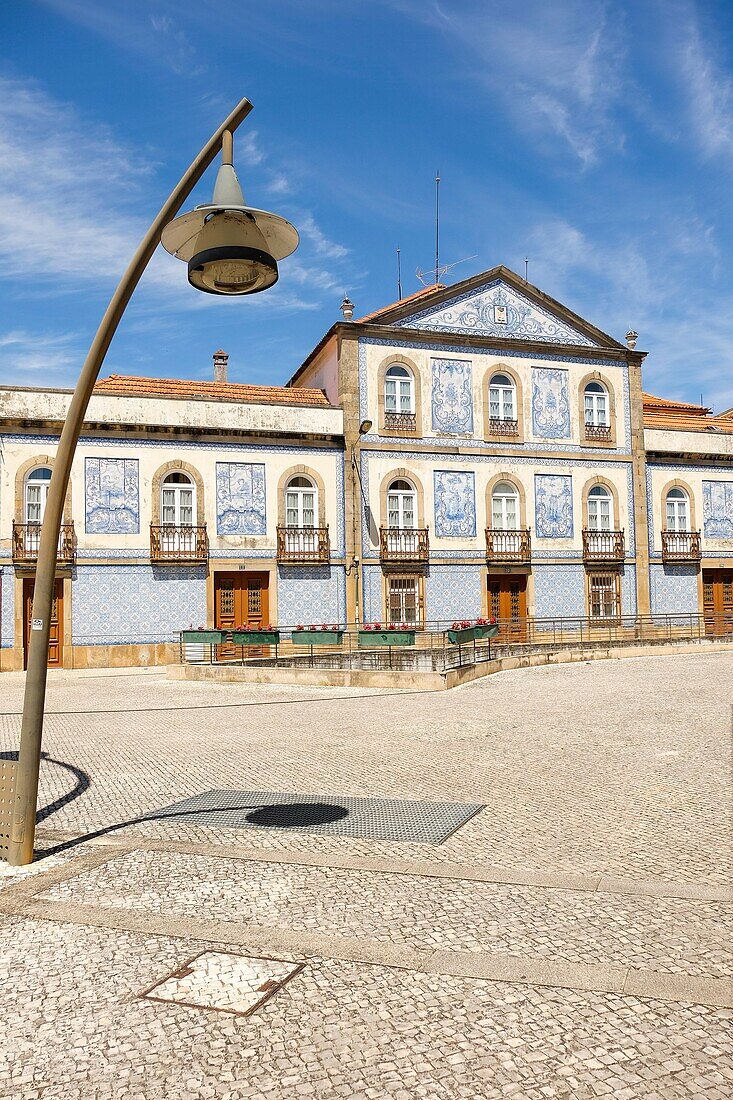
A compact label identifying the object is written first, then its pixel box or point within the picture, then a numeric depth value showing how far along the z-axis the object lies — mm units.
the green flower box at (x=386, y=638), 18547
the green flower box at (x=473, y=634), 18969
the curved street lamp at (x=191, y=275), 5555
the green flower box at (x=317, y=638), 19703
